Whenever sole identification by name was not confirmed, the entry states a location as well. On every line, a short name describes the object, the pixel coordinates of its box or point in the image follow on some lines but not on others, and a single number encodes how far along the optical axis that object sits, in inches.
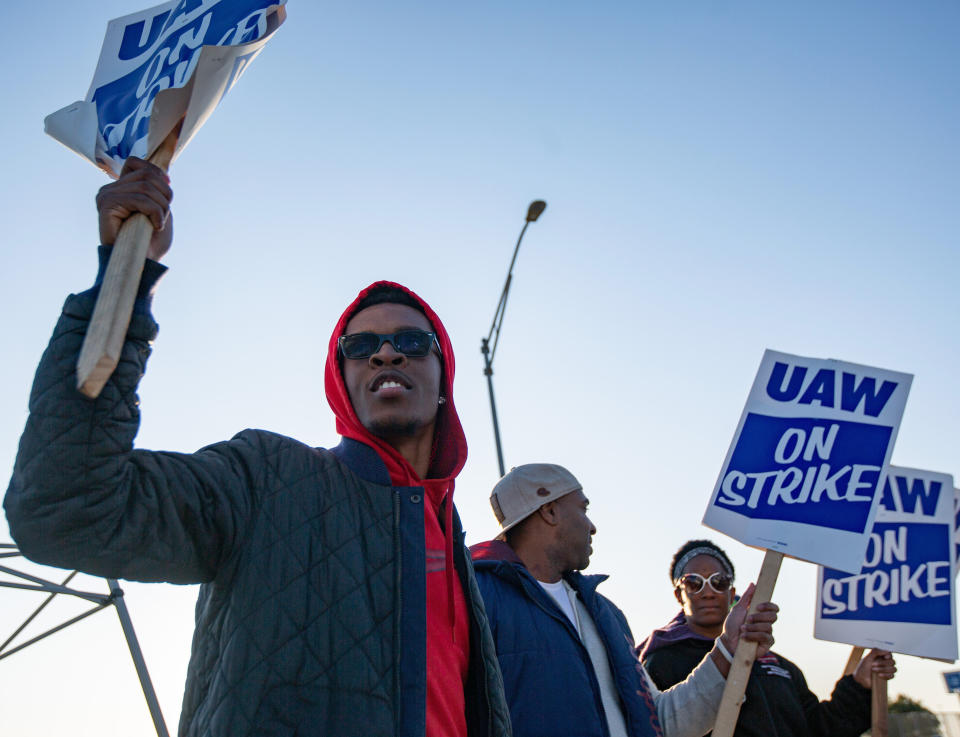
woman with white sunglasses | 166.9
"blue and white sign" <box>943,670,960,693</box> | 520.4
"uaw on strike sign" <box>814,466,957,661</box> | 176.4
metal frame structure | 224.7
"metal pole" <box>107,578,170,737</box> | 221.5
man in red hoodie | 55.6
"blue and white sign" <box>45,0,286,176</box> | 70.1
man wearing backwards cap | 122.0
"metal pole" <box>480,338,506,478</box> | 360.2
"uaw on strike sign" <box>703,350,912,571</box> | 150.3
